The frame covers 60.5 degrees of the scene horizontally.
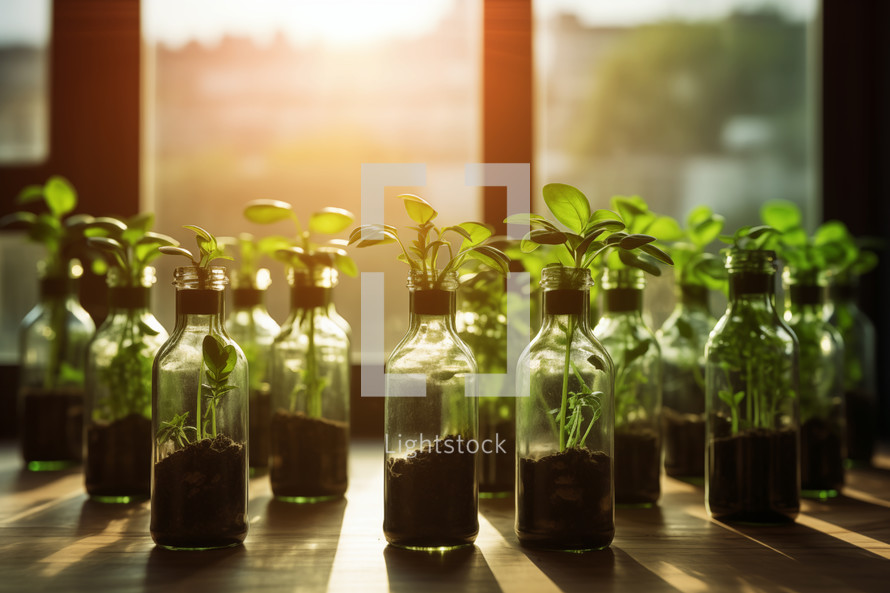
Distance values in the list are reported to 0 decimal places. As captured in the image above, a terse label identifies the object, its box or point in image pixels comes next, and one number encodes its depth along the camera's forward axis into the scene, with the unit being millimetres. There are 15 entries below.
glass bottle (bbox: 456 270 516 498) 1210
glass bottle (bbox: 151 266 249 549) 870
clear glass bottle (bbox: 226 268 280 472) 1356
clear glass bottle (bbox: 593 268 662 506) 1132
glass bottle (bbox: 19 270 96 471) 1453
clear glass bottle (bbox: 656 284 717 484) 1348
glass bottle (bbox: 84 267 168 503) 1152
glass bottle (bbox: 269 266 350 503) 1152
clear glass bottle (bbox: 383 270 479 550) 874
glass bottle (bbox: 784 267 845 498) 1212
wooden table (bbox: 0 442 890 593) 771
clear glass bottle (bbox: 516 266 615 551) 875
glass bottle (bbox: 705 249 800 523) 1016
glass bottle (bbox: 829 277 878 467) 1483
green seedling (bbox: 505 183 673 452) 875
